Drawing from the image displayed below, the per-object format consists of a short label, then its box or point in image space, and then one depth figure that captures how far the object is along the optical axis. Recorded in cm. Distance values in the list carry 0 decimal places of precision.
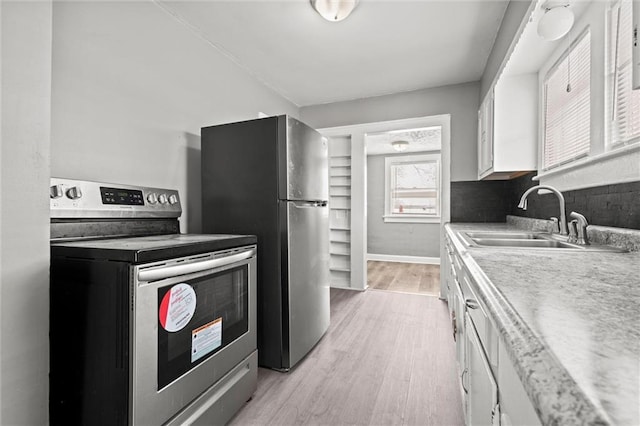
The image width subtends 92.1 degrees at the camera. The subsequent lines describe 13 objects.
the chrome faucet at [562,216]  158
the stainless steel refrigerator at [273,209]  193
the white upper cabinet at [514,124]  227
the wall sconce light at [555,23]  133
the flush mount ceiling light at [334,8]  190
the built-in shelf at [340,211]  389
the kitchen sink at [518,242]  162
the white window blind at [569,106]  162
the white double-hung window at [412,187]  580
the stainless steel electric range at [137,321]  103
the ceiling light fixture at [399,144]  490
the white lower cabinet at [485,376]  49
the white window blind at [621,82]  120
